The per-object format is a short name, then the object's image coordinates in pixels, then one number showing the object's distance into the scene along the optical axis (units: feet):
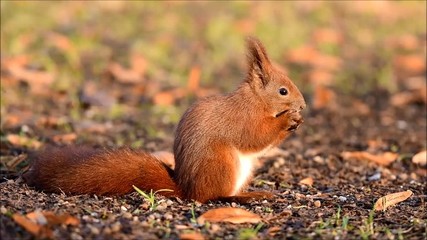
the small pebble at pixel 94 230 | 21.24
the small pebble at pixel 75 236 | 20.86
